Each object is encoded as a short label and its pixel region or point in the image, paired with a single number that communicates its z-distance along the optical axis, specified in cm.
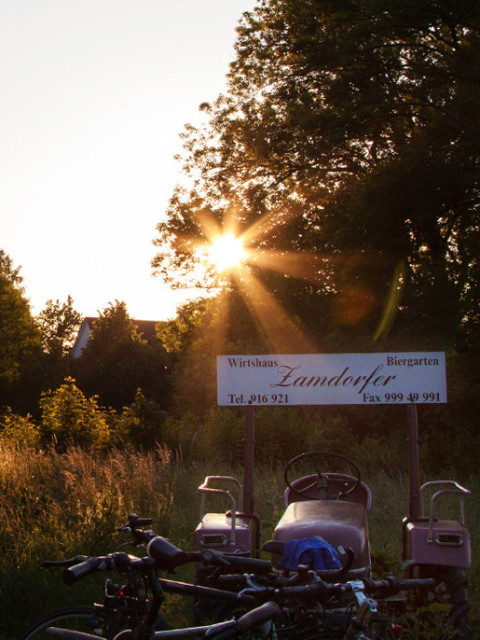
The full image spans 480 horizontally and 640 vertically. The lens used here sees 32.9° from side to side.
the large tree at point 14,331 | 5584
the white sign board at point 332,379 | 665
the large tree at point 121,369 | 3756
